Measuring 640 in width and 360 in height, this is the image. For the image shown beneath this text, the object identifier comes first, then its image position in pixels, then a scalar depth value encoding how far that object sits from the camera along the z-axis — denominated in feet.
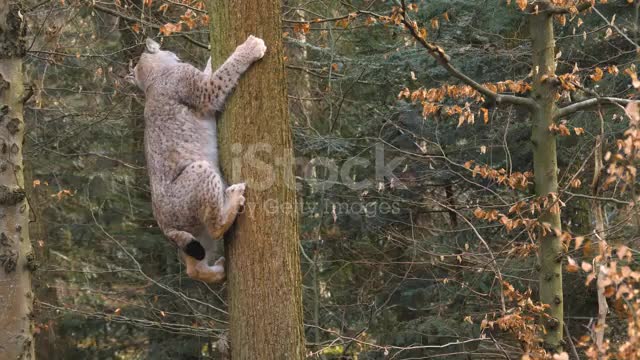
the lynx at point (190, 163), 32.27
